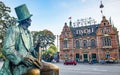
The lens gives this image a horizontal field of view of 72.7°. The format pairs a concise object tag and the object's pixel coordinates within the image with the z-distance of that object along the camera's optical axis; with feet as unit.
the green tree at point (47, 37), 87.46
